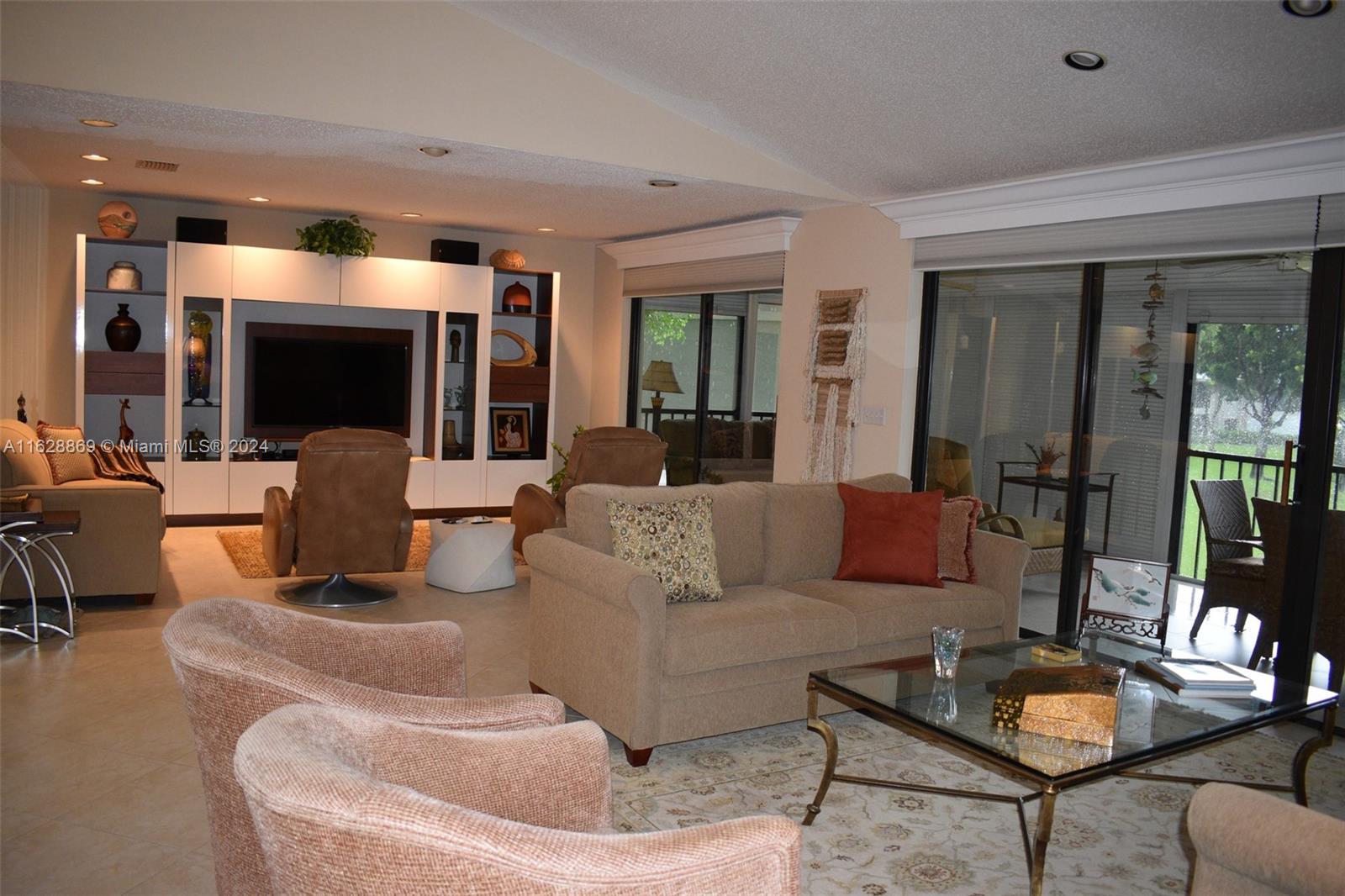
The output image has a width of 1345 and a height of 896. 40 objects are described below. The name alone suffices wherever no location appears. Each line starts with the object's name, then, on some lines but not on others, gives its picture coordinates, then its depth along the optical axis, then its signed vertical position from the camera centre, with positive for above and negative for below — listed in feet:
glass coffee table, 8.35 -2.95
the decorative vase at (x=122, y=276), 23.93 +2.06
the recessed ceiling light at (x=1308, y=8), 9.98 +4.15
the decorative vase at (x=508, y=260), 27.78 +3.38
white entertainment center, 24.17 +0.32
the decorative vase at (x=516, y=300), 28.58 +2.32
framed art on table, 14.14 -2.64
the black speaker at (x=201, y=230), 24.22 +3.30
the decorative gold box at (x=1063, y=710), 8.91 -2.77
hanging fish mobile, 15.88 +0.91
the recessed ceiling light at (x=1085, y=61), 12.05 +4.26
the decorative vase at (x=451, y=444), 27.94 -1.85
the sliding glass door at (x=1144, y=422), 14.34 -0.17
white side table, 19.63 -3.53
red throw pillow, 14.49 -2.04
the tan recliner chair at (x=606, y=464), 19.31 -1.52
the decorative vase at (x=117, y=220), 23.50 +3.35
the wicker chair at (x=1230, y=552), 14.74 -2.05
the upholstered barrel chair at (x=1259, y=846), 5.95 -2.65
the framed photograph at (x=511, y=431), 28.58 -1.45
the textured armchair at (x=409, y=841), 3.91 -1.91
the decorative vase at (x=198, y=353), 25.11 +0.33
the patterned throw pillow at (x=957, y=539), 14.96 -2.05
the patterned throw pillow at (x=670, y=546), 12.51 -2.01
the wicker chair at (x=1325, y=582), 13.88 -2.30
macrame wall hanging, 20.36 +0.34
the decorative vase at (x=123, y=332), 24.11 +0.72
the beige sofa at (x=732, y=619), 11.46 -2.83
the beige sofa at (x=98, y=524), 15.93 -2.70
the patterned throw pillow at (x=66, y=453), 16.79 -1.61
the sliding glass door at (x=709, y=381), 24.43 +0.24
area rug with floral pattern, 9.42 -4.41
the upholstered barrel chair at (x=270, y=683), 5.79 -2.08
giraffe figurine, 23.99 -1.72
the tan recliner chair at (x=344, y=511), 16.78 -2.39
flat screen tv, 26.21 -0.21
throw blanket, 17.85 -1.95
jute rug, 20.22 -3.98
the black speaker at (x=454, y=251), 27.20 +3.47
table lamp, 27.73 +0.21
